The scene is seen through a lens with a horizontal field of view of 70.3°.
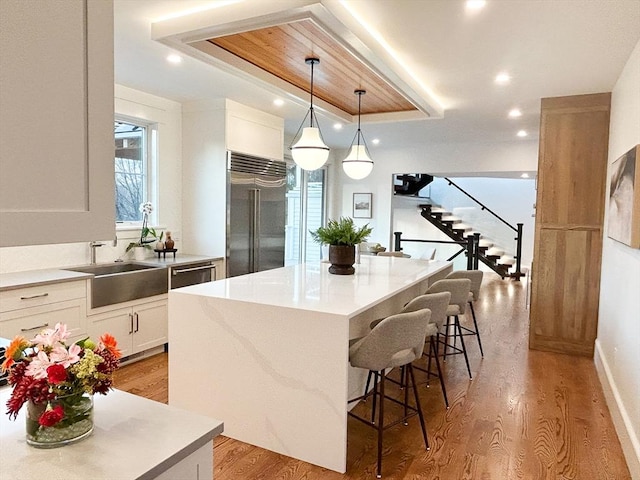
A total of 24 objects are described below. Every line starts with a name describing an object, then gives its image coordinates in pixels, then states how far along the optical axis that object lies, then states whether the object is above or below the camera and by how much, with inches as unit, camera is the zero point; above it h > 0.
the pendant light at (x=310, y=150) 139.6 +18.8
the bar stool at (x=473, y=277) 169.0 -23.5
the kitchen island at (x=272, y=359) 97.5 -34.4
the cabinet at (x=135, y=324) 151.0 -41.1
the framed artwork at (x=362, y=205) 344.5 +5.1
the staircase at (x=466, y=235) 396.5 -19.9
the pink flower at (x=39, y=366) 40.5 -14.4
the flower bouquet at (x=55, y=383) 40.6 -16.2
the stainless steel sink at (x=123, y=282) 149.3 -26.2
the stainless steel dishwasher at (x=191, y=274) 177.0 -26.7
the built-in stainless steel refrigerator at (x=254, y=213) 203.9 -1.7
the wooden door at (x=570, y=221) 175.5 -2.1
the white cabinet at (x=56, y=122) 27.4 +5.5
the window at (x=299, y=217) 315.6 -4.6
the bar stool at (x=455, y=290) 145.5 -24.9
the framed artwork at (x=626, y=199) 108.6 +4.7
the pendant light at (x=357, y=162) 177.9 +19.4
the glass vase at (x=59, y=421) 41.6 -20.2
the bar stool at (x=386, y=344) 97.0 -28.6
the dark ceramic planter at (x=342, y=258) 144.9 -15.0
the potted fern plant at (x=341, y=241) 141.6 -9.4
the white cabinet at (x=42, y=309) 123.9 -30.0
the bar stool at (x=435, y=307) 117.7 -25.0
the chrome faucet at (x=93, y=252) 170.6 -17.2
